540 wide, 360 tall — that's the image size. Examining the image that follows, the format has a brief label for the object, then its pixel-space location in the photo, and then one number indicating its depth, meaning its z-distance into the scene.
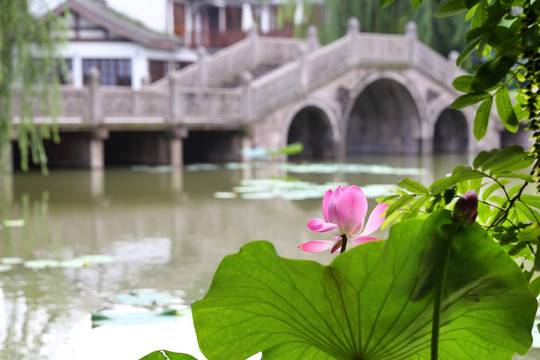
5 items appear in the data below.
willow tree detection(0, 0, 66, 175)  8.04
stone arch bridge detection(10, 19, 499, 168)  16.28
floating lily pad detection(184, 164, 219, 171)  16.30
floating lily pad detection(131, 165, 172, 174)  15.82
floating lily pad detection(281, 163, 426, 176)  15.16
